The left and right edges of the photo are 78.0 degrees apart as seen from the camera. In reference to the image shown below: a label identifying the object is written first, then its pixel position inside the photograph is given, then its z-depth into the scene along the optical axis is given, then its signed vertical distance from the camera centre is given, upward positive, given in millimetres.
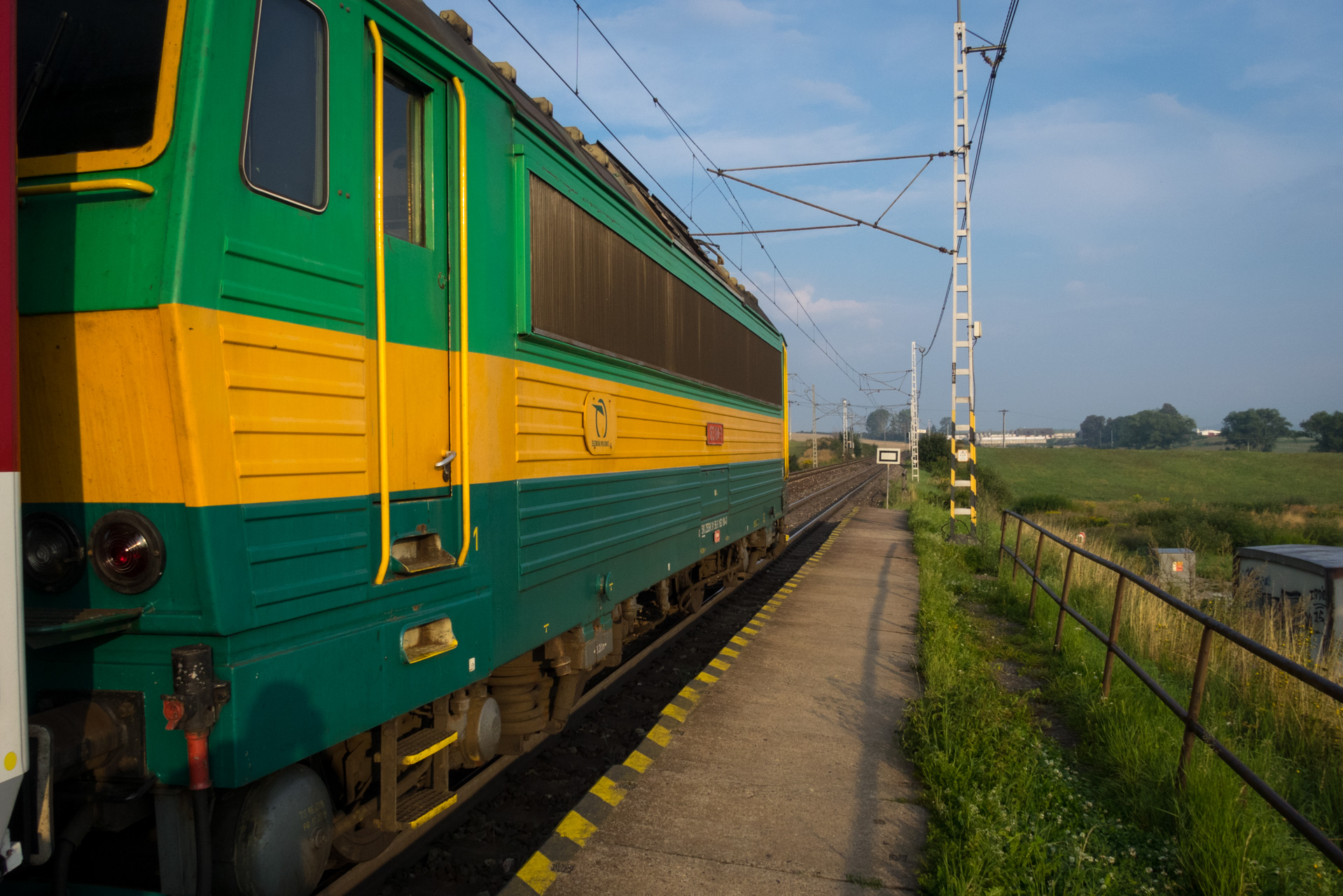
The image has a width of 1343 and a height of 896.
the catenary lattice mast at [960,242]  16156 +4144
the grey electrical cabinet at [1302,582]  9727 -1776
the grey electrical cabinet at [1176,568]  12309 -2068
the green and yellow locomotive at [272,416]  2387 +160
